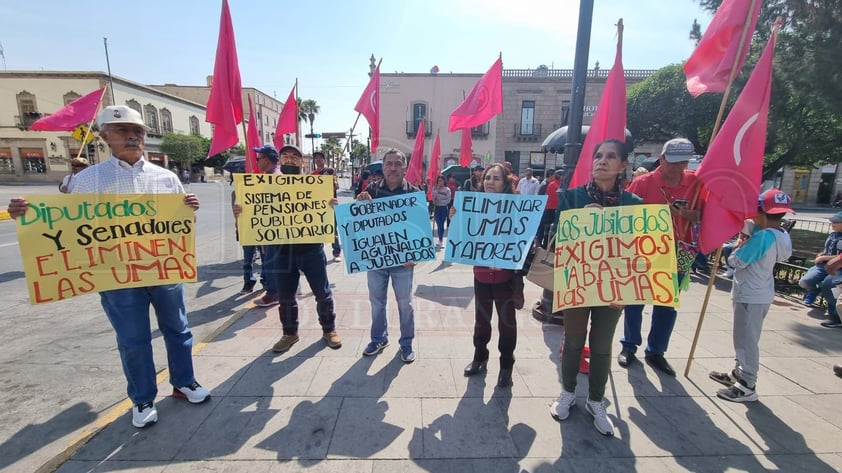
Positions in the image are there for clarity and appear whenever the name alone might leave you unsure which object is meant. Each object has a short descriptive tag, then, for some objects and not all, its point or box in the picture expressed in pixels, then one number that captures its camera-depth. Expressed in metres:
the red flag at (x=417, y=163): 7.66
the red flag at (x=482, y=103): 5.44
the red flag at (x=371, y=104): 6.01
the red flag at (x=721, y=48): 3.17
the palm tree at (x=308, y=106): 67.50
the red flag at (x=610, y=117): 3.65
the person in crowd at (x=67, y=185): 2.68
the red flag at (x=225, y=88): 3.74
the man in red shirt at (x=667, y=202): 3.24
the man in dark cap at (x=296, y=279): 3.83
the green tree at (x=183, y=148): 42.47
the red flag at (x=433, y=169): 10.20
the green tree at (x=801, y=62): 6.32
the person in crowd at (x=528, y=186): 10.14
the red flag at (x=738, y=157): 3.04
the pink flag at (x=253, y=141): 4.10
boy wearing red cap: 2.98
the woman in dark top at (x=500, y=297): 3.16
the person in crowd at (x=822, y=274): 5.28
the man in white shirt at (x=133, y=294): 2.62
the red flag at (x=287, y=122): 7.20
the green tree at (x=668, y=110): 19.29
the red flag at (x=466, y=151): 6.99
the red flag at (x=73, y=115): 6.58
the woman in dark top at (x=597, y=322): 2.65
